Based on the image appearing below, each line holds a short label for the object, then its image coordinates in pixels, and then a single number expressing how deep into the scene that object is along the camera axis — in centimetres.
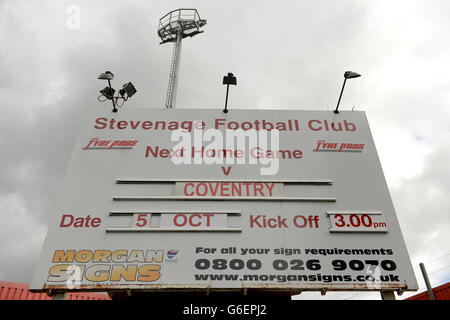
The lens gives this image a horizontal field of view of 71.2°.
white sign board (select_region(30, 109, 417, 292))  646
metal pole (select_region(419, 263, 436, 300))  643
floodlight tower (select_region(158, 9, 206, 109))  1427
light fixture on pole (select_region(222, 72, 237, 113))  888
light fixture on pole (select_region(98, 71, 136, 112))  877
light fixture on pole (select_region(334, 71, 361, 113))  861
